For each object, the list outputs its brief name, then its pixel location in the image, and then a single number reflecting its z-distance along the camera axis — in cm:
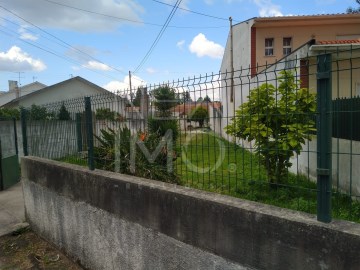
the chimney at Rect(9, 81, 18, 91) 3884
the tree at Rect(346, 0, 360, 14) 3118
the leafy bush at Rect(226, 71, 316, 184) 323
